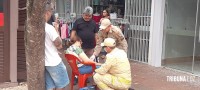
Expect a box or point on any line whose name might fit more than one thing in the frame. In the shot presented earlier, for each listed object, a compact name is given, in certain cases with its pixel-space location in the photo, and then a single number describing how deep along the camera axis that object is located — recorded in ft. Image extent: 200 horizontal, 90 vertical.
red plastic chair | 17.80
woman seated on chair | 17.53
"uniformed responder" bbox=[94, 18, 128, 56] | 19.06
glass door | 27.78
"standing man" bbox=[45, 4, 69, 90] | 14.47
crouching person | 15.97
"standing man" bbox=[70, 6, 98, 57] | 21.79
